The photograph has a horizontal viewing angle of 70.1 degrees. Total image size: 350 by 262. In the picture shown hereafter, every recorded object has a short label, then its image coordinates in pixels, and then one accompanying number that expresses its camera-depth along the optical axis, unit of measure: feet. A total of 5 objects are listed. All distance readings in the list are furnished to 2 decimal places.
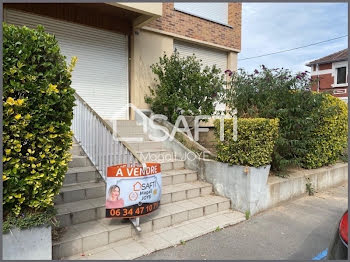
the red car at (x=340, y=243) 6.01
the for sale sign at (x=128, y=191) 10.76
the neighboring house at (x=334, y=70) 70.18
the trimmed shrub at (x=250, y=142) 14.34
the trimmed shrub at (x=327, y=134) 19.36
